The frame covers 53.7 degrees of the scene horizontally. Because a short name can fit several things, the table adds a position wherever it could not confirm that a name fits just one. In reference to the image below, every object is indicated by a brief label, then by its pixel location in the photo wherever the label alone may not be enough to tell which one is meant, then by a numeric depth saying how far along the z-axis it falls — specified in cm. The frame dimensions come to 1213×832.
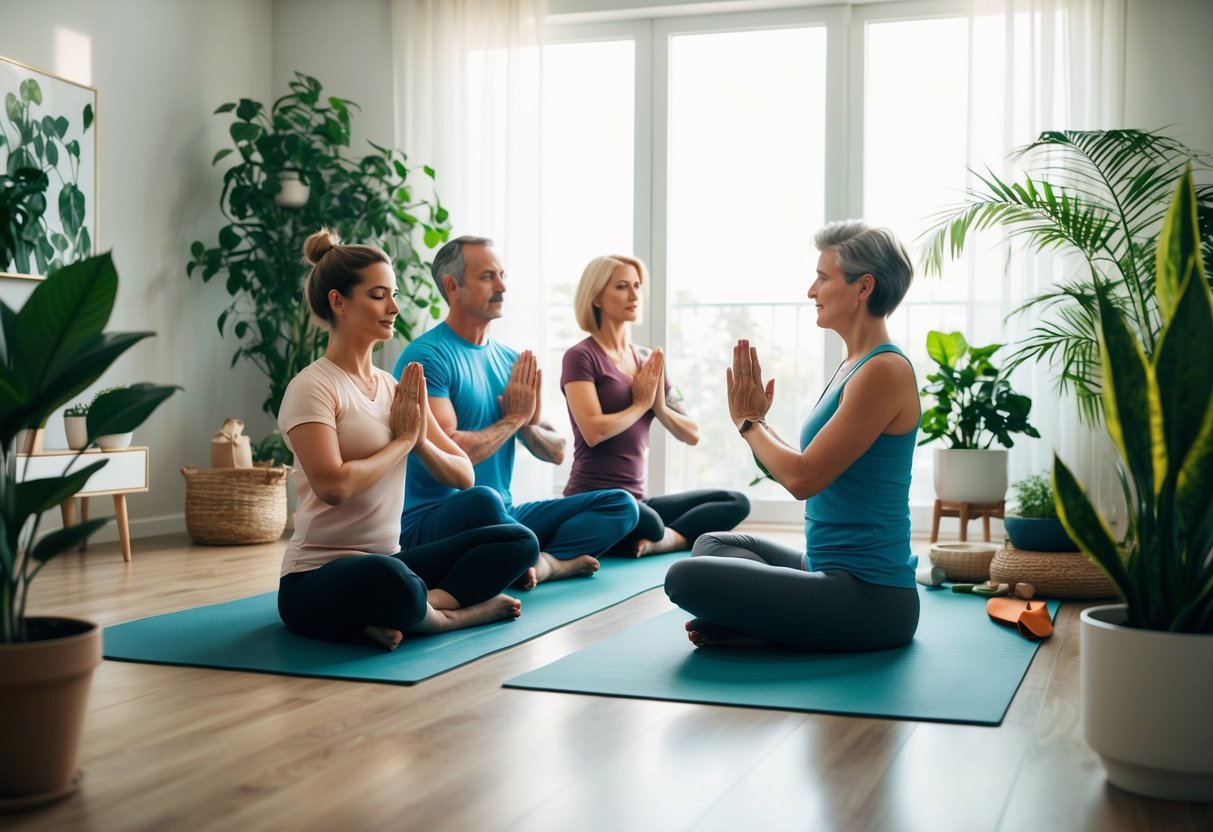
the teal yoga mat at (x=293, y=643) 256
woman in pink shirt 270
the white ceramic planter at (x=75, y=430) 428
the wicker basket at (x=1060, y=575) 354
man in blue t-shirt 371
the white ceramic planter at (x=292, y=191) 544
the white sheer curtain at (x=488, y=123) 572
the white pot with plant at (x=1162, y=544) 160
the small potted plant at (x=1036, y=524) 366
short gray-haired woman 256
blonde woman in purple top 436
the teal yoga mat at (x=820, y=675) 224
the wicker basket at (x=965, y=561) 385
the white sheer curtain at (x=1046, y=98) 503
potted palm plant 432
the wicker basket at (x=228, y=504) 495
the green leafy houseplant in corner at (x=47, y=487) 163
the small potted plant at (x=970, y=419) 459
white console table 414
